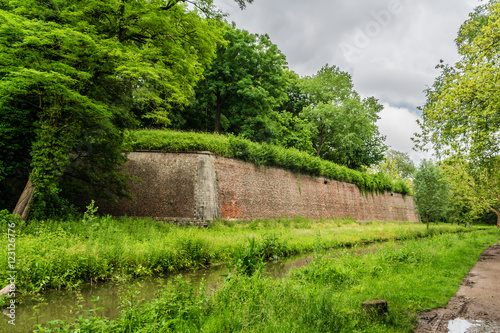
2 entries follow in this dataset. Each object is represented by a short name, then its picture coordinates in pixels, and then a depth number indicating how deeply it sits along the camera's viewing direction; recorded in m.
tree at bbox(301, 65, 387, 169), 32.19
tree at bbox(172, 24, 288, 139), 24.34
